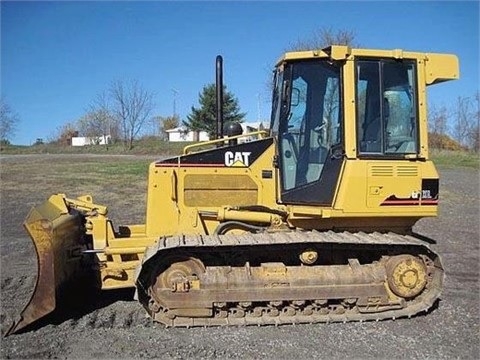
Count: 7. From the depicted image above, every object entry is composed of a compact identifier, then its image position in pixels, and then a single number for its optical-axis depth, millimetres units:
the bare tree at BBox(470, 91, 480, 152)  42906
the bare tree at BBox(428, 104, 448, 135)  43806
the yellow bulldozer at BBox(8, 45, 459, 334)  5418
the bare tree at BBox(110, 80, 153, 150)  52072
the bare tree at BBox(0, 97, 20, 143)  52262
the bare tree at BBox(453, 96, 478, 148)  44781
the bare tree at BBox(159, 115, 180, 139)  67375
